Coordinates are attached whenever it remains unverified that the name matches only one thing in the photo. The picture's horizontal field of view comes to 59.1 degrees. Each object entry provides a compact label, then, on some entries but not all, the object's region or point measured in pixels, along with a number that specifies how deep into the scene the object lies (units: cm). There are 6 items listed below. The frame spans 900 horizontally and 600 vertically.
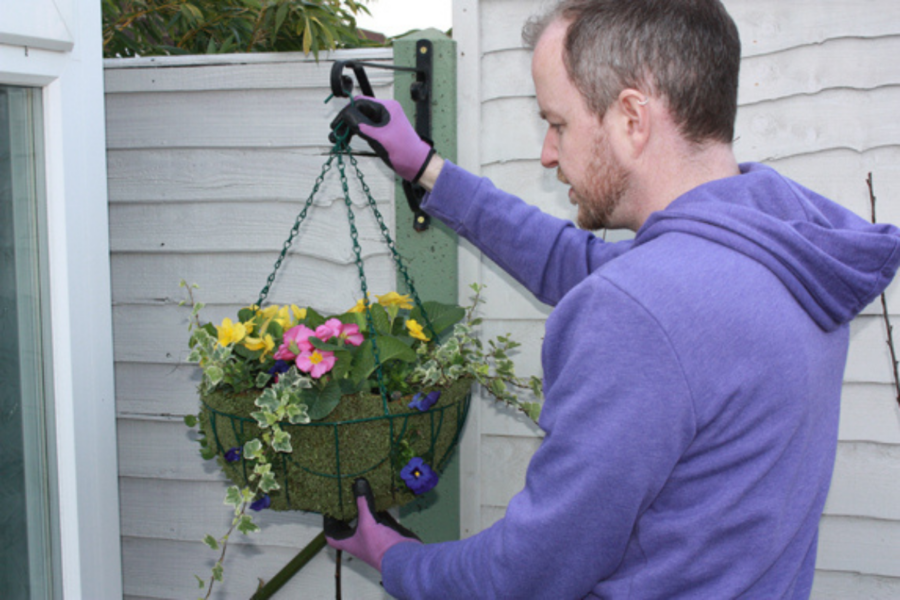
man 76
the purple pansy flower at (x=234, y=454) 122
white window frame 133
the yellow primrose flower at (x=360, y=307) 135
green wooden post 161
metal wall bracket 156
